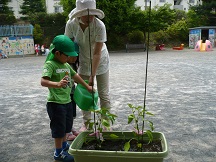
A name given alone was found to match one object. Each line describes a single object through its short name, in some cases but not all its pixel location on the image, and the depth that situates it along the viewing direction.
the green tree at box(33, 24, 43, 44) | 22.33
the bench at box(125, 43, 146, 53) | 19.55
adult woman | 2.19
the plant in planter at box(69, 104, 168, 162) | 1.28
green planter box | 1.25
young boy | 1.88
